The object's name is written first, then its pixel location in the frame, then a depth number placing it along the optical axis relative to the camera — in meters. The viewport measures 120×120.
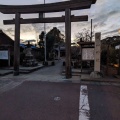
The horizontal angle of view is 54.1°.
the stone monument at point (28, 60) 12.45
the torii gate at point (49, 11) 7.54
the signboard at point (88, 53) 8.68
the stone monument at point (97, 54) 7.65
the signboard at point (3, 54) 10.71
